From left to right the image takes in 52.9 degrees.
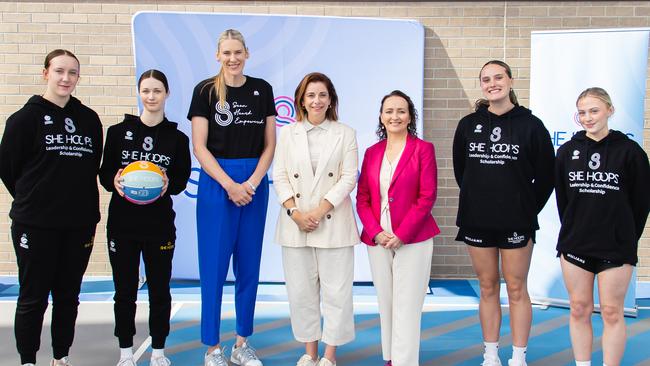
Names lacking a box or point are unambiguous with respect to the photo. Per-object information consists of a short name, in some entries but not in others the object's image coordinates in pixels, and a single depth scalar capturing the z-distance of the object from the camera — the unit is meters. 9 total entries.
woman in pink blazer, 3.39
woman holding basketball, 3.46
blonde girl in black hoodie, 3.14
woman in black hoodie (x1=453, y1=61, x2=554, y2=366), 3.42
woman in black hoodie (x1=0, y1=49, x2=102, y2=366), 3.25
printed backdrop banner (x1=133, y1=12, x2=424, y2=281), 5.53
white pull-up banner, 4.77
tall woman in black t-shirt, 3.61
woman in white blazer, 3.50
